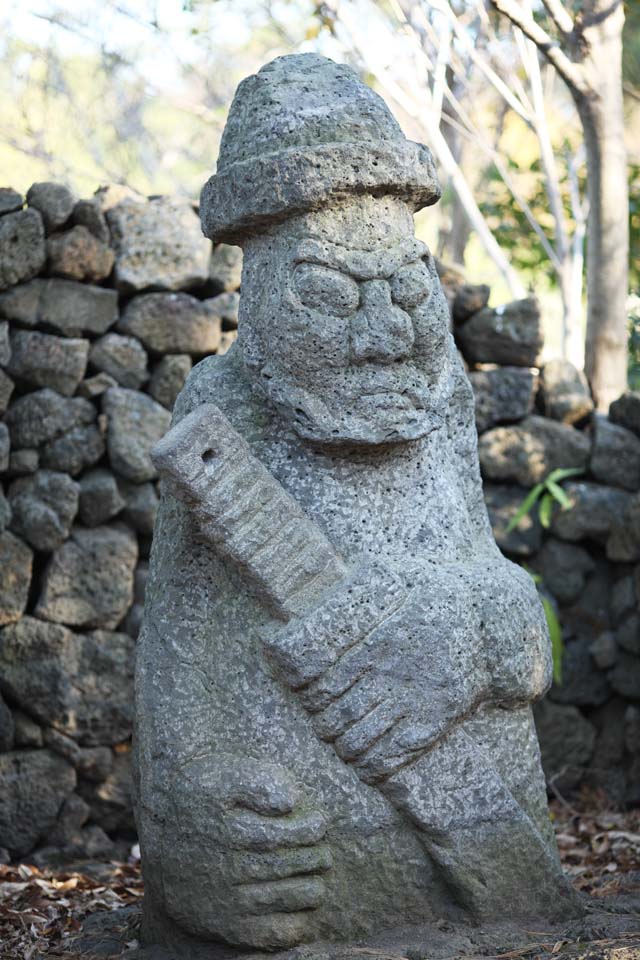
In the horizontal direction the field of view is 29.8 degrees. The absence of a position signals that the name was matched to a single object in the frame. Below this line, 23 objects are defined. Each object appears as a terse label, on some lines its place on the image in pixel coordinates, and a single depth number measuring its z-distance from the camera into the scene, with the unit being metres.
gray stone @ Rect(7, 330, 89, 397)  4.49
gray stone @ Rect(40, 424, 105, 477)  4.52
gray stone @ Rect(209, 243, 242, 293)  4.89
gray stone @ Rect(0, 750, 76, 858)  4.36
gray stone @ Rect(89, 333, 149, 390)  4.64
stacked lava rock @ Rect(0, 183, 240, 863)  4.44
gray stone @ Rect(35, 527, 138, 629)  4.50
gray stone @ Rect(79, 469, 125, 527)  4.58
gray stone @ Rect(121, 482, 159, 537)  4.67
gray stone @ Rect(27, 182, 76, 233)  4.48
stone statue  2.47
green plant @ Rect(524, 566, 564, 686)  4.91
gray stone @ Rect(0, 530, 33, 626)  4.43
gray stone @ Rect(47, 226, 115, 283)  4.52
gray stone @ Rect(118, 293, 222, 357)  4.71
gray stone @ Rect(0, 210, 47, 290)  4.43
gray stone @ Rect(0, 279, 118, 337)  4.49
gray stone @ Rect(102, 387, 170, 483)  4.60
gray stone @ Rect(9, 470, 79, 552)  4.46
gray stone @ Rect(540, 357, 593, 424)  5.28
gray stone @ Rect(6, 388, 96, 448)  4.48
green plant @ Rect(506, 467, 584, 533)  5.02
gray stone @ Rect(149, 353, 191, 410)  4.74
